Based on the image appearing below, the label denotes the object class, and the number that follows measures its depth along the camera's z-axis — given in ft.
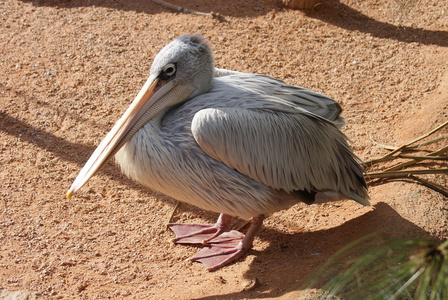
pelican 14.87
